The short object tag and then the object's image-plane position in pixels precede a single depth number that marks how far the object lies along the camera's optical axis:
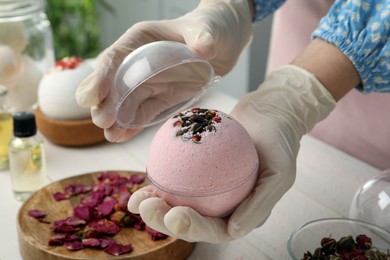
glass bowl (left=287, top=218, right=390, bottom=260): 0.85
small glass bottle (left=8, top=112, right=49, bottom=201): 1.13
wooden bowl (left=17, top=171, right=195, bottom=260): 0.90
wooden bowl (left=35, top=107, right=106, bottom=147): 1.29
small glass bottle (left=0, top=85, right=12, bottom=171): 1.23
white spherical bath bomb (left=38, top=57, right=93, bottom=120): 1.29
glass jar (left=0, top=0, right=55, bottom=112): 1.36
